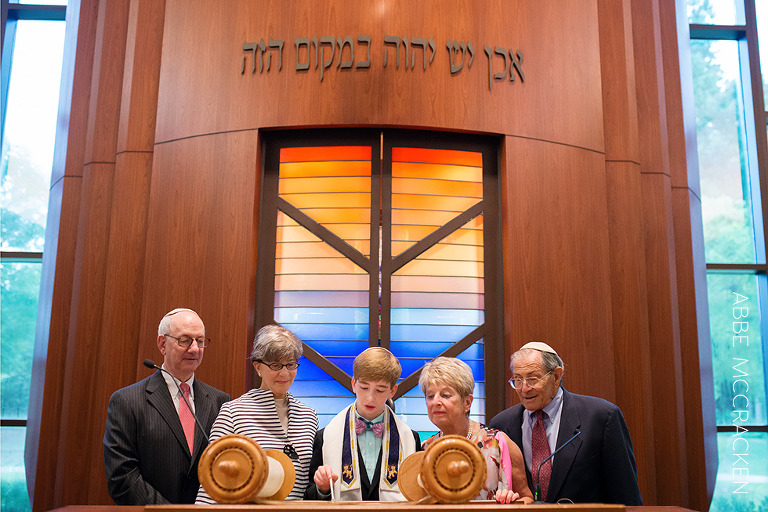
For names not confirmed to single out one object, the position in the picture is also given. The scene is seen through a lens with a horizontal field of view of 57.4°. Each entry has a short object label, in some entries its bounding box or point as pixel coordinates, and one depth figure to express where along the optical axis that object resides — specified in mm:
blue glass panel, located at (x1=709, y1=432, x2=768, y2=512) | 5719
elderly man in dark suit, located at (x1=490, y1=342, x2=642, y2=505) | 2572
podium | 1721
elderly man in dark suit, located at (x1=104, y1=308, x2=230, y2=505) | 2637
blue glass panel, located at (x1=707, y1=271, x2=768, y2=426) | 5910
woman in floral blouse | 2416
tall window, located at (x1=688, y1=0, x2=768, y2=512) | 5820
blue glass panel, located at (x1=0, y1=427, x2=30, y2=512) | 5858
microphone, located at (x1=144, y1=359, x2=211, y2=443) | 2330
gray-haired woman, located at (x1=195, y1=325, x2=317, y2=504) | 2578
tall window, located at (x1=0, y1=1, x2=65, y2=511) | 5953
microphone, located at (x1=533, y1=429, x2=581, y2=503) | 2469
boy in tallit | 2453
